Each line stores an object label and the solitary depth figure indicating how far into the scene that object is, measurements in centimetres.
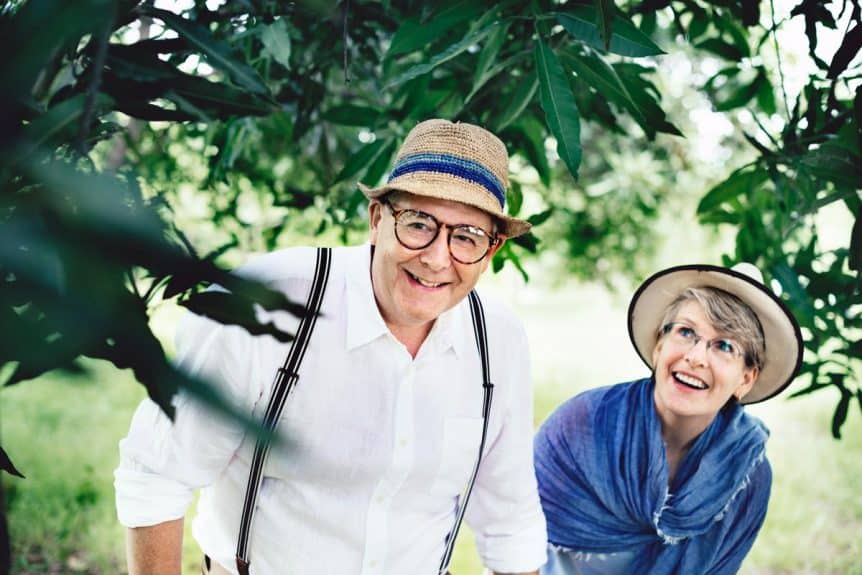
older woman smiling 254
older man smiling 177
